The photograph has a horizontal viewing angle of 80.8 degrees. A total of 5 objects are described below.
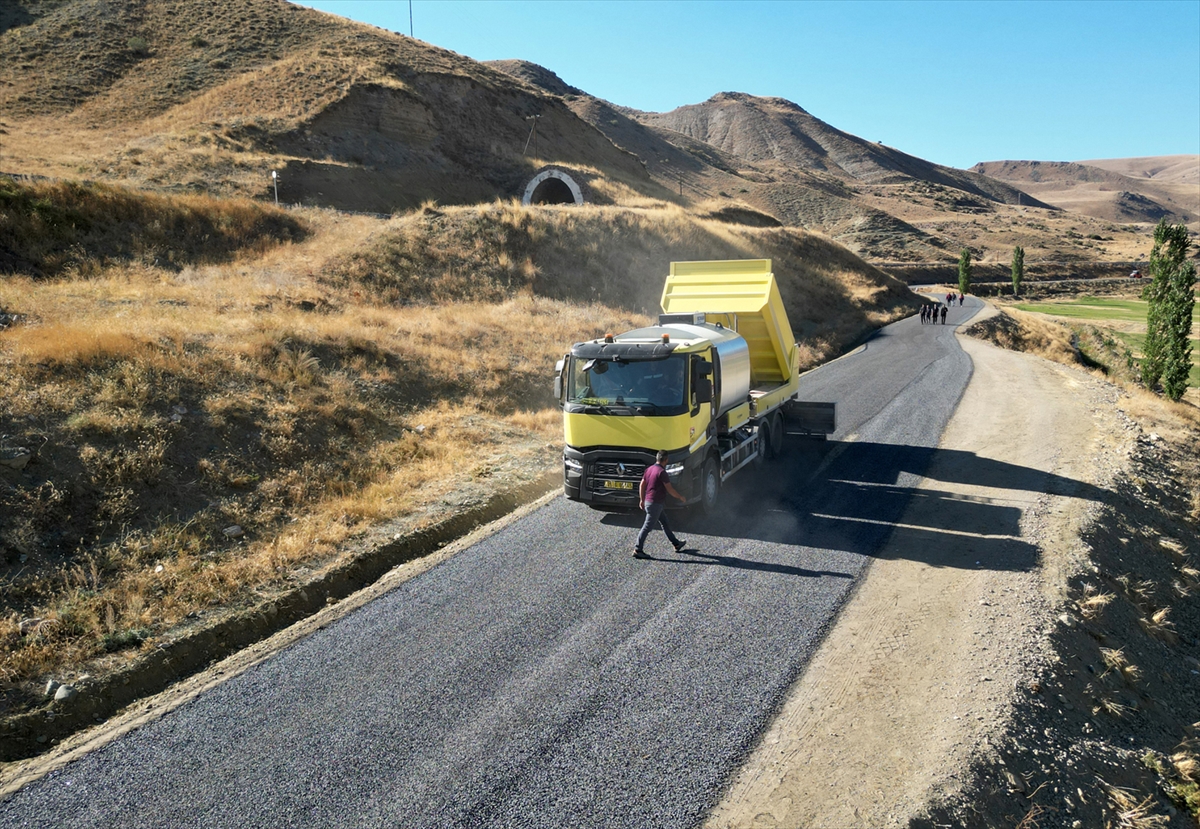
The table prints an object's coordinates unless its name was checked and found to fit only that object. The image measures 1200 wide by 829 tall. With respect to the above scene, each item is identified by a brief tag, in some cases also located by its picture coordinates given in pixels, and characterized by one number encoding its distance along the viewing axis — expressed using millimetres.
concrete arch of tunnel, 49969
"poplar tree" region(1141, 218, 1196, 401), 27641
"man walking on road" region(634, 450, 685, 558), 10484
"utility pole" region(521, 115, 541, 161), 65175
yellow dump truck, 11250
